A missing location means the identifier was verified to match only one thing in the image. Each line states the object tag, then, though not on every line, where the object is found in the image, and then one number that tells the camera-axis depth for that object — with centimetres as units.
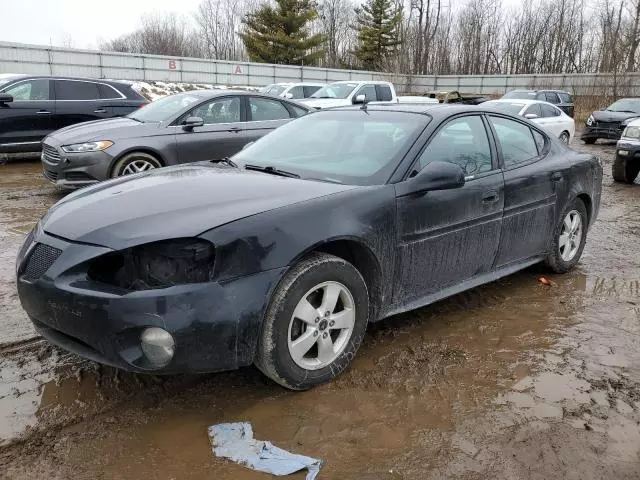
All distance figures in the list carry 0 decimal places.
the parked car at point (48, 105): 1026
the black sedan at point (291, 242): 255
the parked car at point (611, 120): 1775
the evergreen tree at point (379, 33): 5153
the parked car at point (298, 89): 1723
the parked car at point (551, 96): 1975
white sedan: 1394
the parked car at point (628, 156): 1014
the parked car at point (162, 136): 727
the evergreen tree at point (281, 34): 4394
